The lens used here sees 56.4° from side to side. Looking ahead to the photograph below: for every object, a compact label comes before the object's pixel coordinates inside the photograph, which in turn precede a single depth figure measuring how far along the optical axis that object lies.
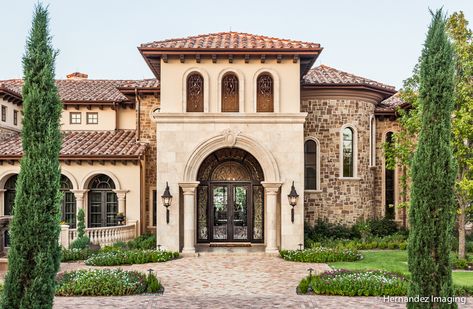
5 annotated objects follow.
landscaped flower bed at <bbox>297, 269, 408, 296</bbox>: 10.89
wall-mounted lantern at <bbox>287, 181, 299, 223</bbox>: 16.97
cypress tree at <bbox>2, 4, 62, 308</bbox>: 7.33
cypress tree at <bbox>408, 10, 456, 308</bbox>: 7.59
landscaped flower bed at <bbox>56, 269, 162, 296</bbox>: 11.06
